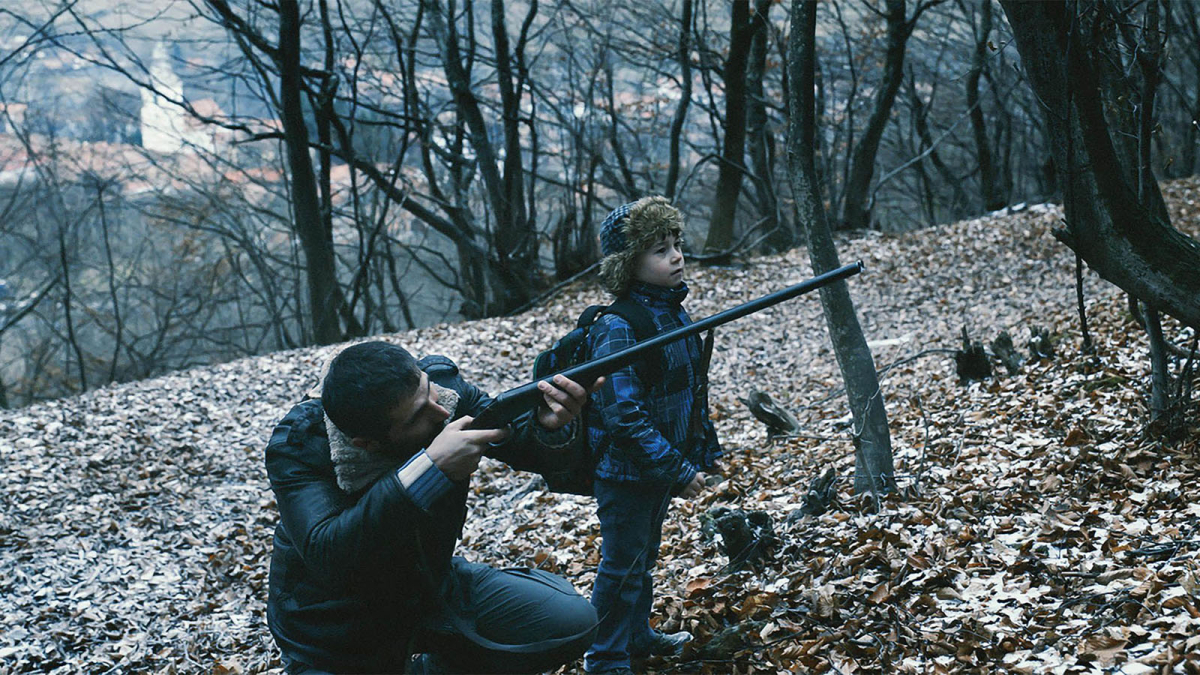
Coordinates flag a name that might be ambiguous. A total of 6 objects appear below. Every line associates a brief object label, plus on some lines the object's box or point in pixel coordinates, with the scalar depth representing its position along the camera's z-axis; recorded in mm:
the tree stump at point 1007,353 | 7133
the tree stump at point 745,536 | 4648
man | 2707
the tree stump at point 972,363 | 7332
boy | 3576
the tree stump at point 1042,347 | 7141
